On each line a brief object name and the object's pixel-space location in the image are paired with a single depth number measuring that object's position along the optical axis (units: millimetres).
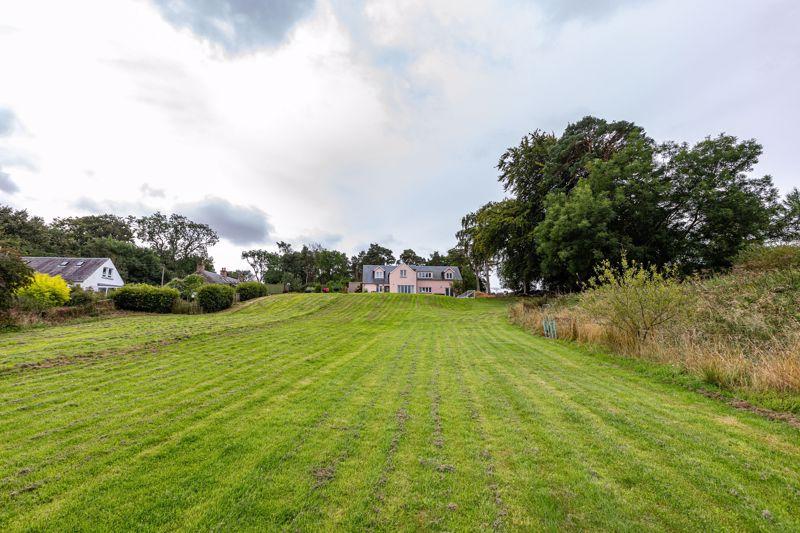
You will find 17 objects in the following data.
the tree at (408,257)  80750
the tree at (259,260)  67625
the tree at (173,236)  55438
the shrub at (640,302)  8930
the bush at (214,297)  23453
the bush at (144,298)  19734
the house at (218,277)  42806
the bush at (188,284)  27228
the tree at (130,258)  43688
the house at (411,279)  50750
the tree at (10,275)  11812
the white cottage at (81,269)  30344
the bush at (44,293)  15062
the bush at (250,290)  30562
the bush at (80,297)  17506
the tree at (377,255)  78750
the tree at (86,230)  43500
